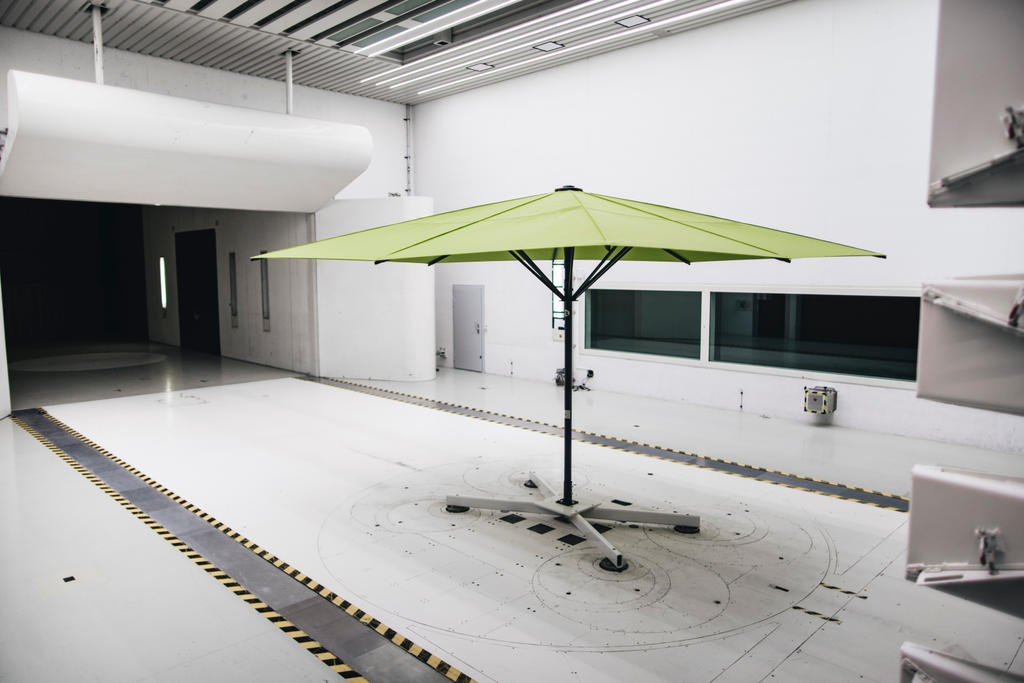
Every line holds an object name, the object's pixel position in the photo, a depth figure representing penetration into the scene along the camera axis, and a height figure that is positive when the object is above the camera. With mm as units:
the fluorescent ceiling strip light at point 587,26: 9375 +3931
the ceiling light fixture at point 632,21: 10039 +3971
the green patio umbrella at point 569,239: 3922 +280
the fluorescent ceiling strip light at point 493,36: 9580 +3928
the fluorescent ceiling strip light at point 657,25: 9336 +3899
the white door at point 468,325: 14203 -978
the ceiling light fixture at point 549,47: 11188 +4001
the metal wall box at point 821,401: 9039 -1635
